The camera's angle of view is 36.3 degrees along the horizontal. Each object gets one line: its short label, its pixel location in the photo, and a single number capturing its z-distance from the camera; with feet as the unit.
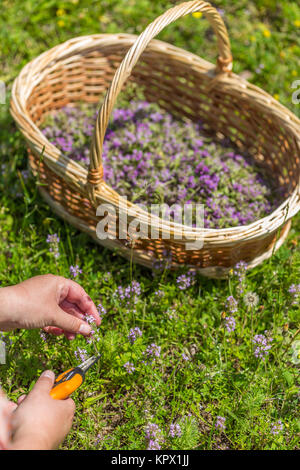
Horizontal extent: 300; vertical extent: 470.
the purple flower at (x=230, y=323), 7.27
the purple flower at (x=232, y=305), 7.43
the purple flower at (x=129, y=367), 6.98
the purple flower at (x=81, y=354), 6.85
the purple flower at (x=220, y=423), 6.51
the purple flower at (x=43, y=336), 7.10
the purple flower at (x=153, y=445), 6.10
